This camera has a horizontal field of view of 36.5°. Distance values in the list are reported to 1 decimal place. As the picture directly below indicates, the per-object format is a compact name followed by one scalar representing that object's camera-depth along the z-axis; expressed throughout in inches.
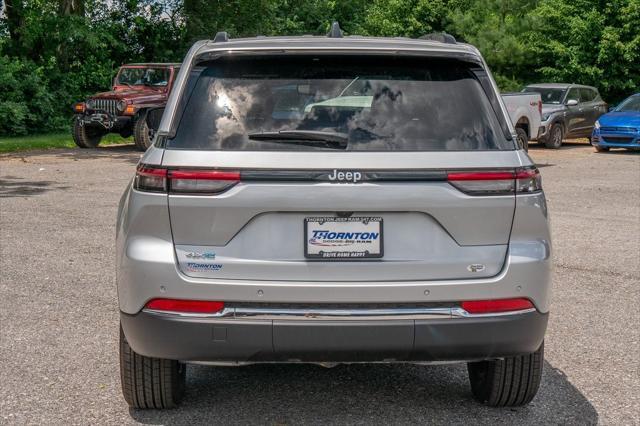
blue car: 926.4
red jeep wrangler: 880.9
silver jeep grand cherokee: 157.5
